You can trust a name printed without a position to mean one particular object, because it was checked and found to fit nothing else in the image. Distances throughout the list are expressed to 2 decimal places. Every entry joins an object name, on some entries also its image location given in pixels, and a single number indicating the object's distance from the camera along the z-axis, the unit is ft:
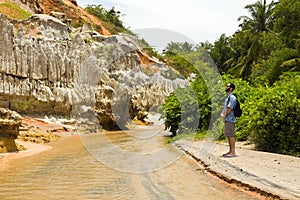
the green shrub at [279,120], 32.04
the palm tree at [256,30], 119.24
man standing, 28.91
